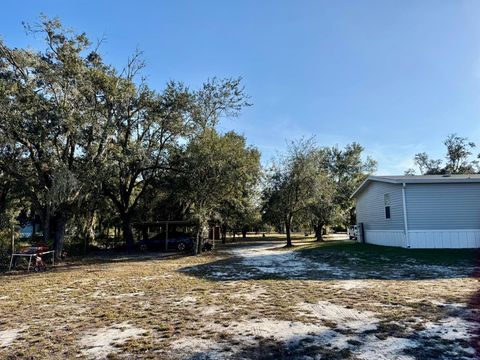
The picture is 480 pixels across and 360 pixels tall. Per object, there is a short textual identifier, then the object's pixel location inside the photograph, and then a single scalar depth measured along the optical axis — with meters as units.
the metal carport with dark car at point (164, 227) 21.14
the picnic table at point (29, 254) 12.71
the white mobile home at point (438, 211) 15.59
